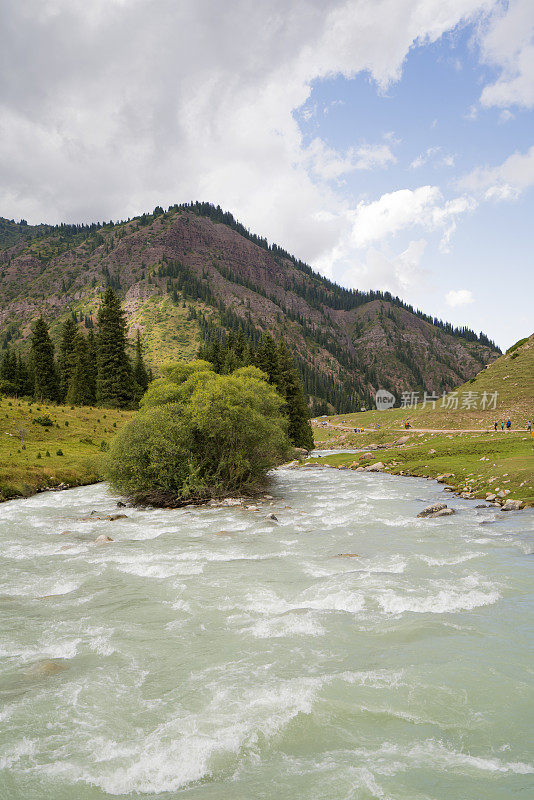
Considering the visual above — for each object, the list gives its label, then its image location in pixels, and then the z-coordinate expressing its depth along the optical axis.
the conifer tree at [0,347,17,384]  101.56
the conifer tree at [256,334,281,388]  73.04
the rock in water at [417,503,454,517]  25.30
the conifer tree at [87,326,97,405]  85.27
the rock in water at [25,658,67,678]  9.27
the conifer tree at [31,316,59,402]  85.94
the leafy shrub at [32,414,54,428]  53.34
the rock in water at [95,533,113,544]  21.31
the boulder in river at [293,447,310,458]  67.69
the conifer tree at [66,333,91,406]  82.31
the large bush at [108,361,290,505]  32.81
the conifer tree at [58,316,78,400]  90.94
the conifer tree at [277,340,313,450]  72.06
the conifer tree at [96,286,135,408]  82.44
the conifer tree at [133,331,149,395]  102.50
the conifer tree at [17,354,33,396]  98.94
